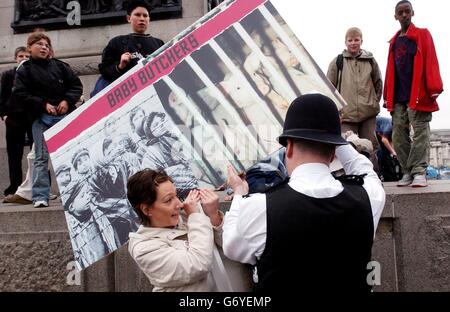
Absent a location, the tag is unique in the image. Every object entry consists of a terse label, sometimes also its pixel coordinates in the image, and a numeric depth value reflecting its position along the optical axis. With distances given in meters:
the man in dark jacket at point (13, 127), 6.22
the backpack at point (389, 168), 7.16
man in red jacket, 5.03
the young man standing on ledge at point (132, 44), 5.17
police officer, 2.06
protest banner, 3.03
